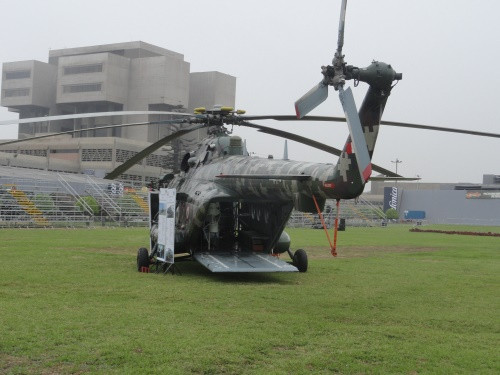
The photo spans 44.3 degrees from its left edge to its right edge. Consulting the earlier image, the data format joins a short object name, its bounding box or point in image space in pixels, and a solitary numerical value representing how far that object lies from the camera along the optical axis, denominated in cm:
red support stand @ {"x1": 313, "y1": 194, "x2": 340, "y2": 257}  1043
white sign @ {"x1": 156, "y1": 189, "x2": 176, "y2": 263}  1493
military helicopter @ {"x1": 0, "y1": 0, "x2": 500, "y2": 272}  1068
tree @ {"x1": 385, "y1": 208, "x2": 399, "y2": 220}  8026
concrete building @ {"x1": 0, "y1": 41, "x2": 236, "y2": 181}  10494
